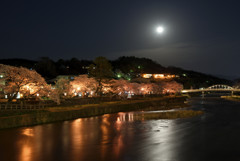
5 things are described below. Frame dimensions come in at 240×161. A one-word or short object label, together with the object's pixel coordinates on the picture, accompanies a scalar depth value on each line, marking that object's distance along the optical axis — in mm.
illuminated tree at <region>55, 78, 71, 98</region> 38975
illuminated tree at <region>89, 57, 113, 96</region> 49688
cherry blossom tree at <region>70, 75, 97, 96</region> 47156
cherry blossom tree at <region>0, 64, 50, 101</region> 29672
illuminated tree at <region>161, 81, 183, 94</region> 90125
